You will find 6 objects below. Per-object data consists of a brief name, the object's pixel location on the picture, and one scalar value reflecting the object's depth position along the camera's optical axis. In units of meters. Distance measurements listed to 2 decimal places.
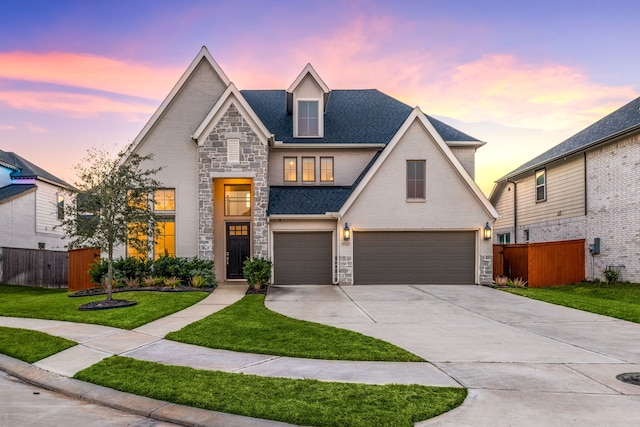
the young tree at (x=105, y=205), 13.33
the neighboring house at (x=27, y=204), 27.00
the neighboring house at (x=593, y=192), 17.94
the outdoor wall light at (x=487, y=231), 18.52
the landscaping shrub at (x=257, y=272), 17.09
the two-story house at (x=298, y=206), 18.53
